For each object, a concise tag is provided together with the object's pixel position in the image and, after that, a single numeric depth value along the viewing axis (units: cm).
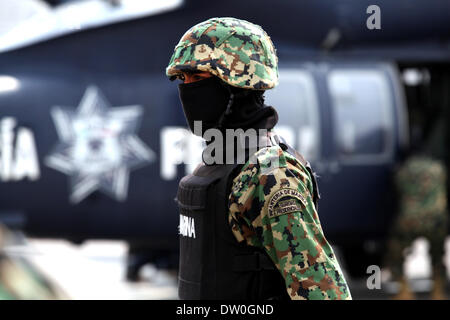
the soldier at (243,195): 409
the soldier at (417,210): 1519
